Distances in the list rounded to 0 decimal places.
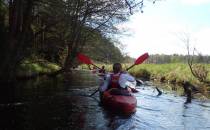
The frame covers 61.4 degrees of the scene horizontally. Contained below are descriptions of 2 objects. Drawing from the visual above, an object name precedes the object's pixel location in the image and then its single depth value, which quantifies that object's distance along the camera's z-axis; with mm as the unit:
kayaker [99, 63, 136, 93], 6634
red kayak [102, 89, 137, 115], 6311
